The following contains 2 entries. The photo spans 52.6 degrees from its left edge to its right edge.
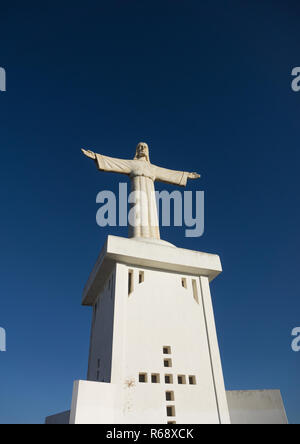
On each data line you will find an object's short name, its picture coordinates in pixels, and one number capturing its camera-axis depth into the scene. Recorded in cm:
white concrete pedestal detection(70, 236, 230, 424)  896
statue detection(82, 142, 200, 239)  1381
